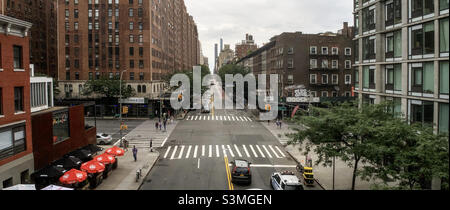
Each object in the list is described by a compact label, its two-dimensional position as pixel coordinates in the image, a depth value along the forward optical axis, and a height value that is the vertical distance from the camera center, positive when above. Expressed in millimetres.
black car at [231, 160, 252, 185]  22406 -5622
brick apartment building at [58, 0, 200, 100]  65250 +10305
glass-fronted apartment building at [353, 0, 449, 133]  11855 +1781
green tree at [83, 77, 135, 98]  60656 +1131
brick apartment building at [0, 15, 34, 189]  18562 -578
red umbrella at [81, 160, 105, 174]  21188 -4786
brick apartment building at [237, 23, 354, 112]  63656 +5416
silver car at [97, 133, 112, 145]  38562 -5434
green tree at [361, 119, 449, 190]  11023 -2392
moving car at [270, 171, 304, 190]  19125 -5446
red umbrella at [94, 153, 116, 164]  23578 -4732
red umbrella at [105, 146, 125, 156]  25797 -4591
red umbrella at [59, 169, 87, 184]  18922 -4857
